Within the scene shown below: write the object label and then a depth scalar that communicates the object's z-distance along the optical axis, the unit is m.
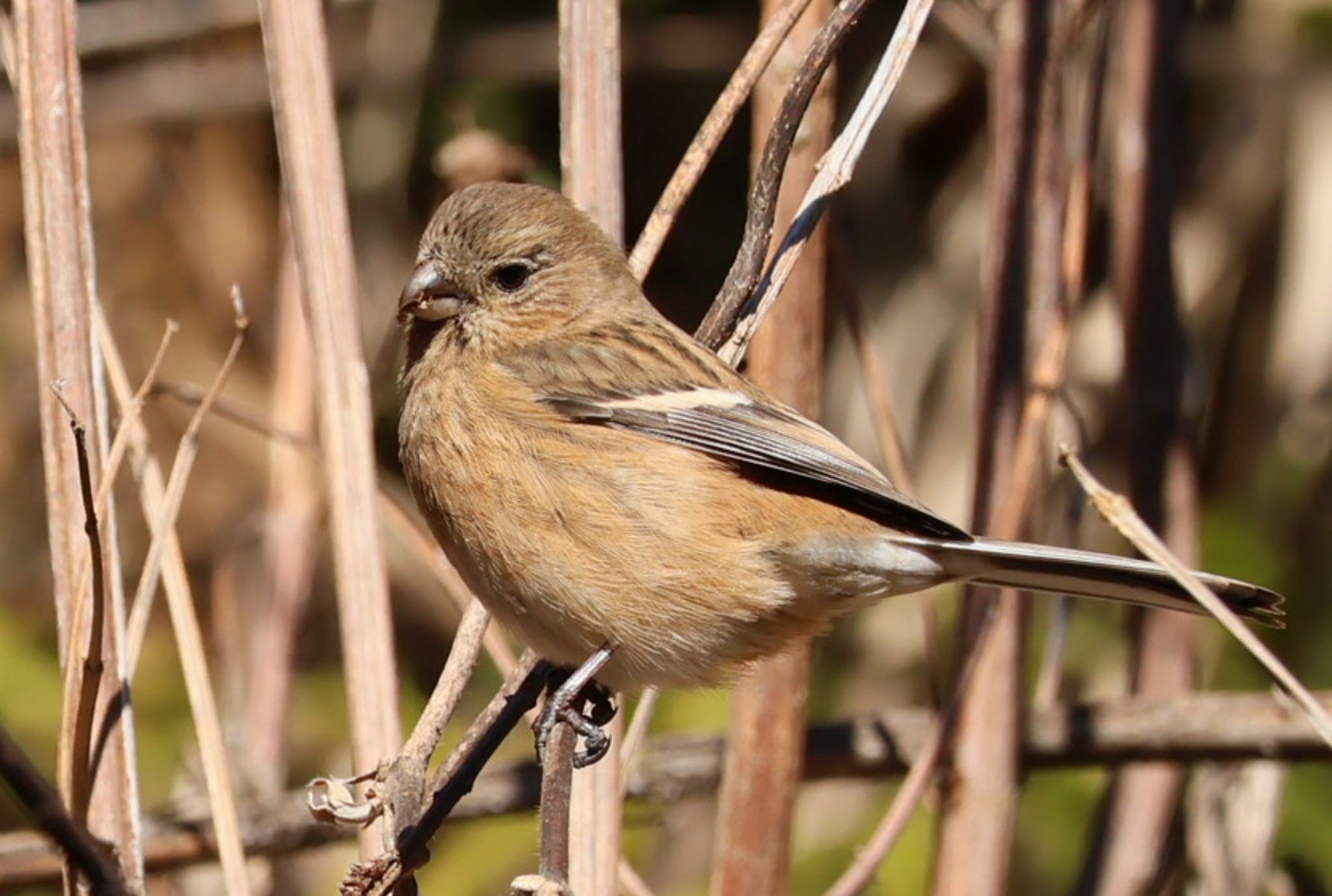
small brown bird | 5.81
